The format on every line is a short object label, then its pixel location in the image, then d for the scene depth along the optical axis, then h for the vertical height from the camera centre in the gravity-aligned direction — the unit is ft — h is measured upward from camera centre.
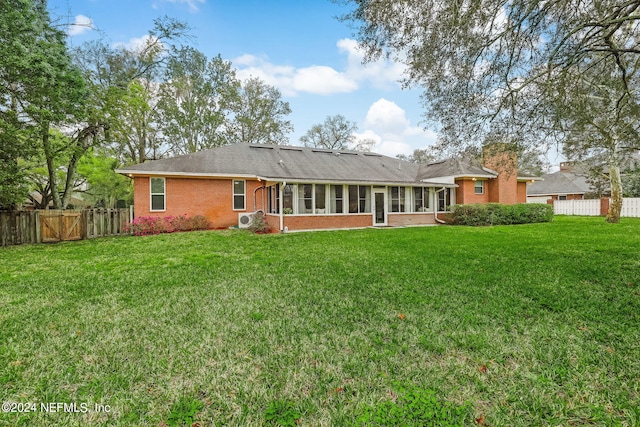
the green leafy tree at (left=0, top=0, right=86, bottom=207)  30.09 +15.16
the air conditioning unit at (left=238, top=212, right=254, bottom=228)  49.44 -1.19
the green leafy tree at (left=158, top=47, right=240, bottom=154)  79.56 +32.85
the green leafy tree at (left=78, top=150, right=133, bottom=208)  76.43 +10.97
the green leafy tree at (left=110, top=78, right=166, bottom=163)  71.73 +21.20
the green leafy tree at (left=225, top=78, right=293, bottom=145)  90.58 +31.51
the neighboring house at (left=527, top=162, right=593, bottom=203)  101.55 +7.04
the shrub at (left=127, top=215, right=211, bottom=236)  43.14 -1.56
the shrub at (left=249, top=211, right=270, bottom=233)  45.03 -1.91
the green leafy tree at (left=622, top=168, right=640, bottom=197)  79.77 +5.25
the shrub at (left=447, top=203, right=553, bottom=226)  55.16 -1.12
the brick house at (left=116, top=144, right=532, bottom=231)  47.03 +4.20
